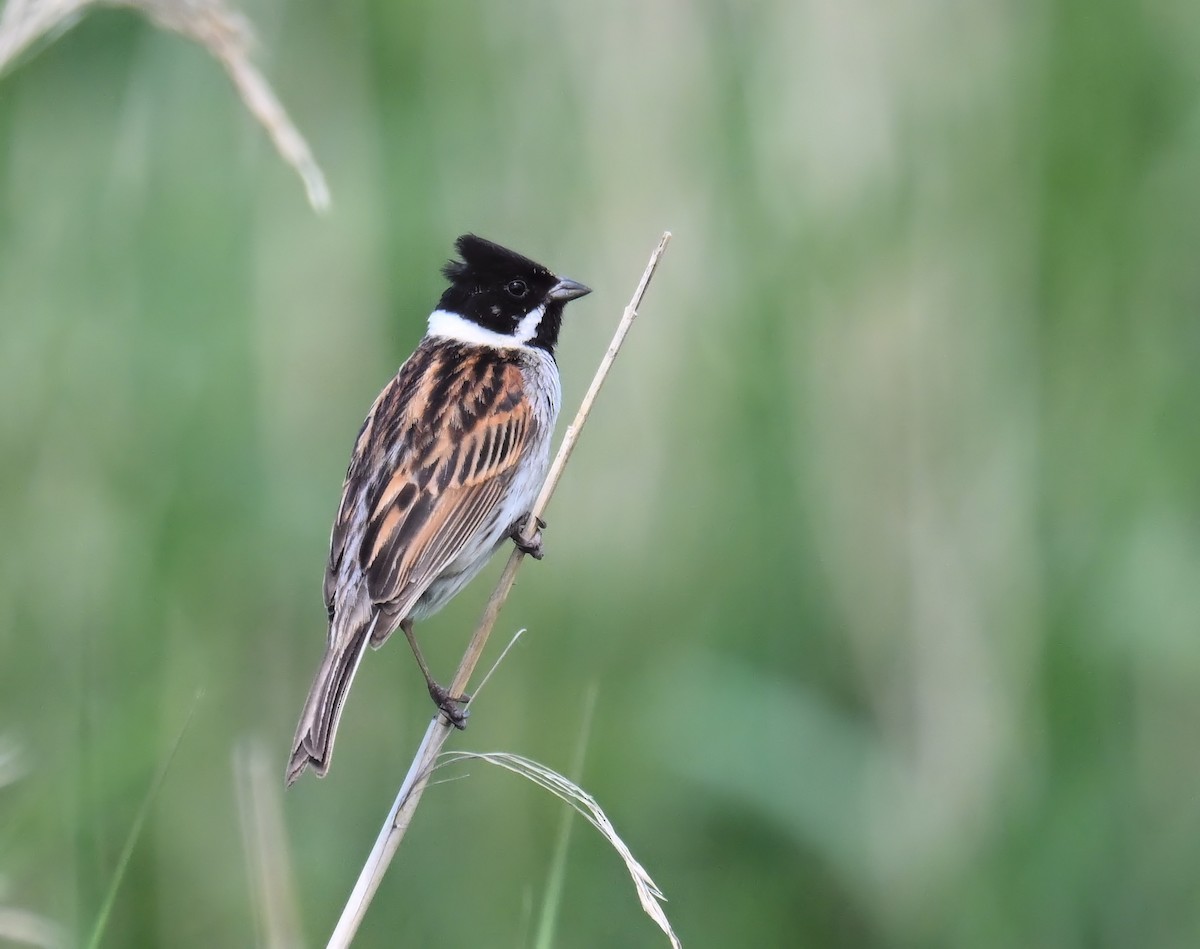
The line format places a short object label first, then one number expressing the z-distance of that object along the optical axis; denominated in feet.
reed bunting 24.62
